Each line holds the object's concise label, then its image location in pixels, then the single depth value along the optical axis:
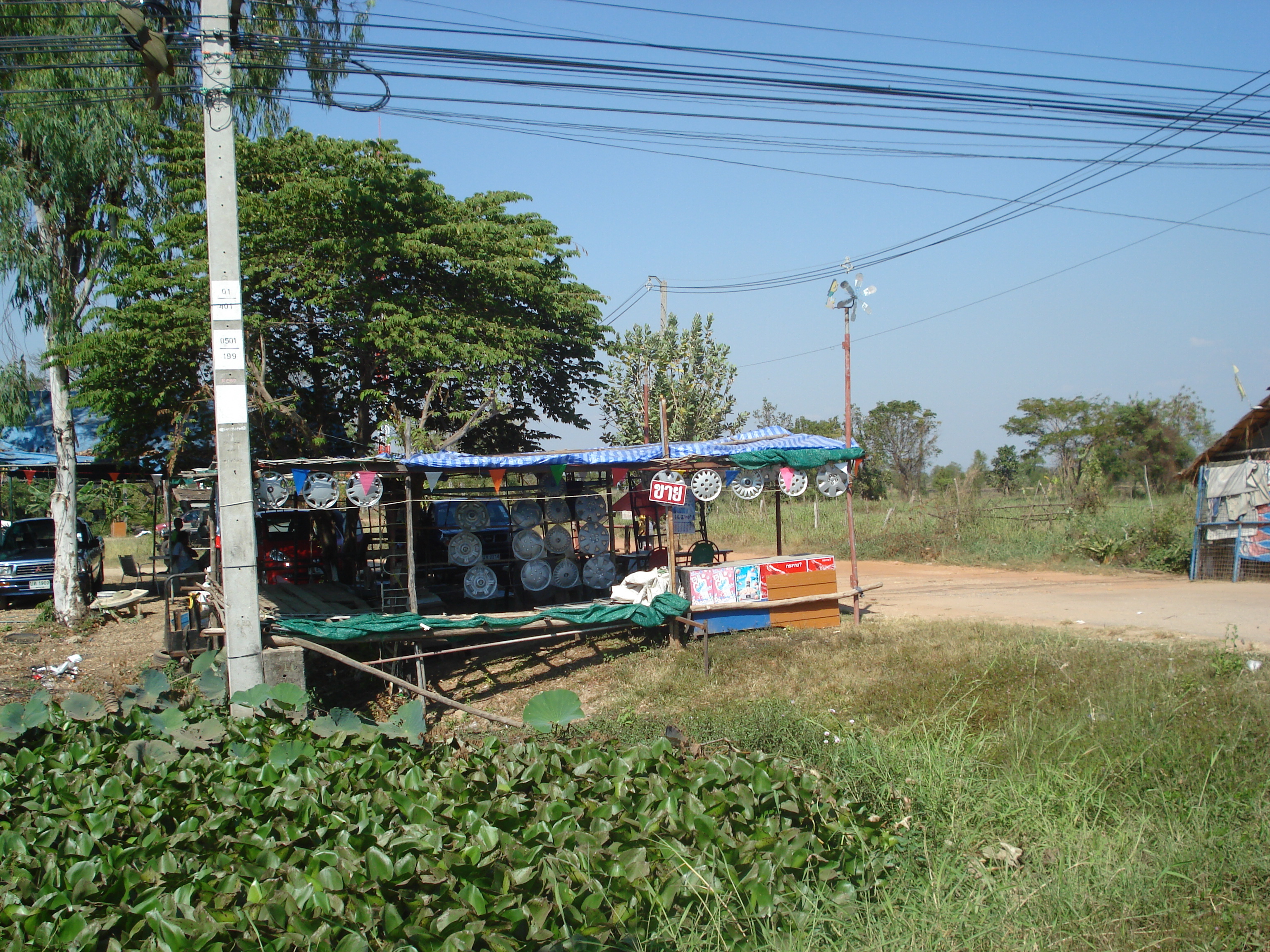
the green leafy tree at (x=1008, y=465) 38.72
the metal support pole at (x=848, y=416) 11.38
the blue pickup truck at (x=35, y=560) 16.52
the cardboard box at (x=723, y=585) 11.09
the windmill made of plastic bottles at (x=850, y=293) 11.22
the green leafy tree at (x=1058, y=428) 34.69
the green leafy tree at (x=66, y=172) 13.41
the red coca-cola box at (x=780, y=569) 11.28
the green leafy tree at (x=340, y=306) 14.56
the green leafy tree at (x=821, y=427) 35.31
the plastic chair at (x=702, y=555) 13.79
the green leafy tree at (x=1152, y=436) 33.12
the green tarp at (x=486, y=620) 9.05
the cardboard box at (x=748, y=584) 11.18
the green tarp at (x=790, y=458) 10.83
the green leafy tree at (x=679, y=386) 23.80
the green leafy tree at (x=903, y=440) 38.56
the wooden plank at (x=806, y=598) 11.39
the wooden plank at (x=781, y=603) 10.99
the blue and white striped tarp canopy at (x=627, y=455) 9.94
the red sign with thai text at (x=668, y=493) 10.61
